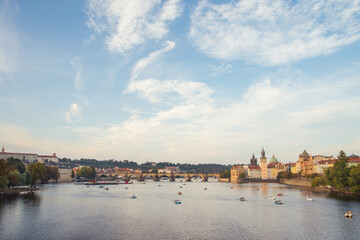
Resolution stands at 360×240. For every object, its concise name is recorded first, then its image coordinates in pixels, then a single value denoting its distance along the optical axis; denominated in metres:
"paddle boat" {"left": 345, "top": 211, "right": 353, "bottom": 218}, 53.43
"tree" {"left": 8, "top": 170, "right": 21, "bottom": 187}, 89.08
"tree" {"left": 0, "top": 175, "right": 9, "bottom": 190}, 69.00
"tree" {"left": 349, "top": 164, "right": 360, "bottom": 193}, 80.88
